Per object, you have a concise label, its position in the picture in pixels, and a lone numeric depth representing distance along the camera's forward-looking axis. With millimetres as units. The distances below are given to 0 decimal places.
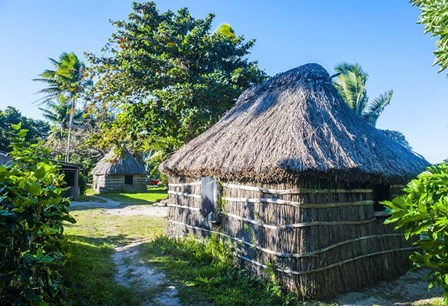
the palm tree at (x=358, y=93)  23016
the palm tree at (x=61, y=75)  29609
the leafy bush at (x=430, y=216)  2152
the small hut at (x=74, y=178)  19094
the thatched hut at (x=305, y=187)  5430
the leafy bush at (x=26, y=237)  2203
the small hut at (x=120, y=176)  25594
